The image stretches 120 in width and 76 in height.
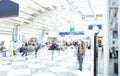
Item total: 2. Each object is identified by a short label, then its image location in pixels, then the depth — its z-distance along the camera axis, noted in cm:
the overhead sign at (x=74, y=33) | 1163
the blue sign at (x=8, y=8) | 252
